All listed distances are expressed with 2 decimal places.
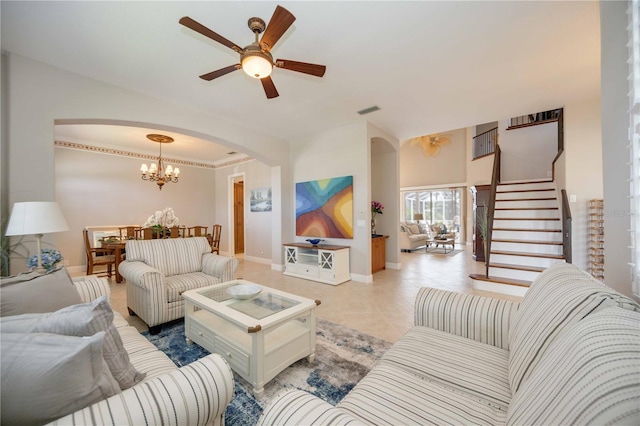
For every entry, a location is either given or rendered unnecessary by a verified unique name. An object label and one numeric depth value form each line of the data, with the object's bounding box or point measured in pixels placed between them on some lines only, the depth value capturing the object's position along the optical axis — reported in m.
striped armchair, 2.41
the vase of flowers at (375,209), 5.08
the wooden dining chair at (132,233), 4.00
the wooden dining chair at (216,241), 5.25
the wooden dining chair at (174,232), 3.99
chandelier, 4.99
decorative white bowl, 2.18
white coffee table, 1.64
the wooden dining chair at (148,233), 3.76
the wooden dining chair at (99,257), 4.21
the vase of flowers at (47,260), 2.22
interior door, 7.52
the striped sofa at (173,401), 0.71
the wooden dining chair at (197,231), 4.50
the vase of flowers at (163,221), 4.08
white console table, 4.25
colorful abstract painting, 4.52
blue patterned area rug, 1.56
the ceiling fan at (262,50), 1.68
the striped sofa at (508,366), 0.54
